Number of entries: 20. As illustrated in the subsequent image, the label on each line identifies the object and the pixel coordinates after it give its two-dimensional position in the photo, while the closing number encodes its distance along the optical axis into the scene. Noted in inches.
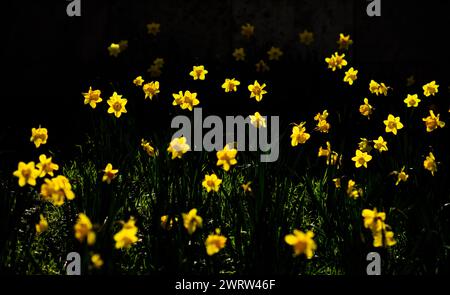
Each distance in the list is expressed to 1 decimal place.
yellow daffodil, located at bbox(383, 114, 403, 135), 118.3
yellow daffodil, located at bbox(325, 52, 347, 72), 146.6
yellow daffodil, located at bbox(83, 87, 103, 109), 121.8
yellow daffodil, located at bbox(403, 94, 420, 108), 129.3
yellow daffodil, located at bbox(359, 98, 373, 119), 123.1
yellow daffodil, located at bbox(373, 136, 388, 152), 112.6
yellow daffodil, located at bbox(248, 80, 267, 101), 130.9
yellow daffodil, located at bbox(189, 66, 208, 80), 139.4
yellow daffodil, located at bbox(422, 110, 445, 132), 113.2
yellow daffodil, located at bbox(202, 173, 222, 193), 93.5
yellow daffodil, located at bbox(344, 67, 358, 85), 133.7
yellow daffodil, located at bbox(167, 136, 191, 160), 98.2
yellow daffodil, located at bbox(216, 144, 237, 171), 92.7
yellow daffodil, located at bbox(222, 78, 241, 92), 135.0
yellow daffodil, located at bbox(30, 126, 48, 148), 108.1
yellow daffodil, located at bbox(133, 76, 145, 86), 134.6
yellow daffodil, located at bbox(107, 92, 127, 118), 119.0
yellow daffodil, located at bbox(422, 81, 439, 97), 133.3
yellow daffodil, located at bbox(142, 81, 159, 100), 127.0
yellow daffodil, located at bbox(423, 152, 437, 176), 102.0
